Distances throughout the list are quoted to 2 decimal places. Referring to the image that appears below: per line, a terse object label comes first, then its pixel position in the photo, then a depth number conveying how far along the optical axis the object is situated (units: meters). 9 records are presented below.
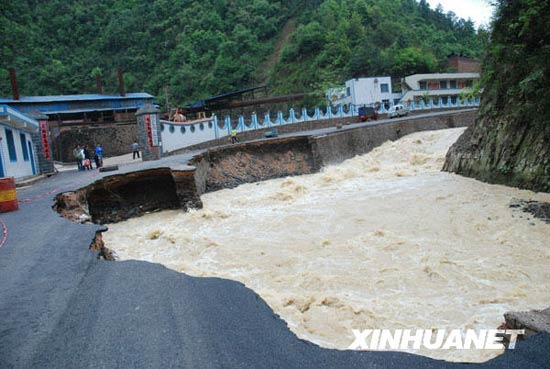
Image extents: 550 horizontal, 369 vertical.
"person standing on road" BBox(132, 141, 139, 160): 25.81
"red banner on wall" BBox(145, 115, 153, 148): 21.25
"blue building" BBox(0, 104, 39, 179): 15.45
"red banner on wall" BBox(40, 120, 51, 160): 20.00
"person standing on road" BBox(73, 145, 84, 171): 21.33
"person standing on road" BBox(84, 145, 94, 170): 21.56
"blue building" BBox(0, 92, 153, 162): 31.95
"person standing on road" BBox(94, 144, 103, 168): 21.89
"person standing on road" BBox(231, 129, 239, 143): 26.42
